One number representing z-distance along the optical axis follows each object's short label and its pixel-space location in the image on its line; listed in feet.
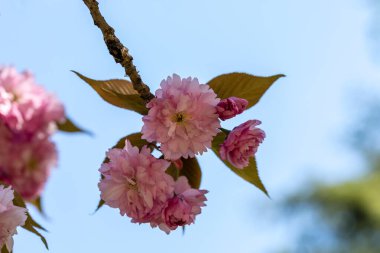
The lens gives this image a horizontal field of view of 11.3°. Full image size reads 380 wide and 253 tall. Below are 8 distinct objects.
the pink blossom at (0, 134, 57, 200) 5.15
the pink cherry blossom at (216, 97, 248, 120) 3.95
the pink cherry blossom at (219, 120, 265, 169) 3.98
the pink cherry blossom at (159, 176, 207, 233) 4.00
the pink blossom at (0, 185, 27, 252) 3.88
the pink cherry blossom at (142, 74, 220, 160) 3.97
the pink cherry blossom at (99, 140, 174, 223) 4.01
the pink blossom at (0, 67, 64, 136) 5.12
